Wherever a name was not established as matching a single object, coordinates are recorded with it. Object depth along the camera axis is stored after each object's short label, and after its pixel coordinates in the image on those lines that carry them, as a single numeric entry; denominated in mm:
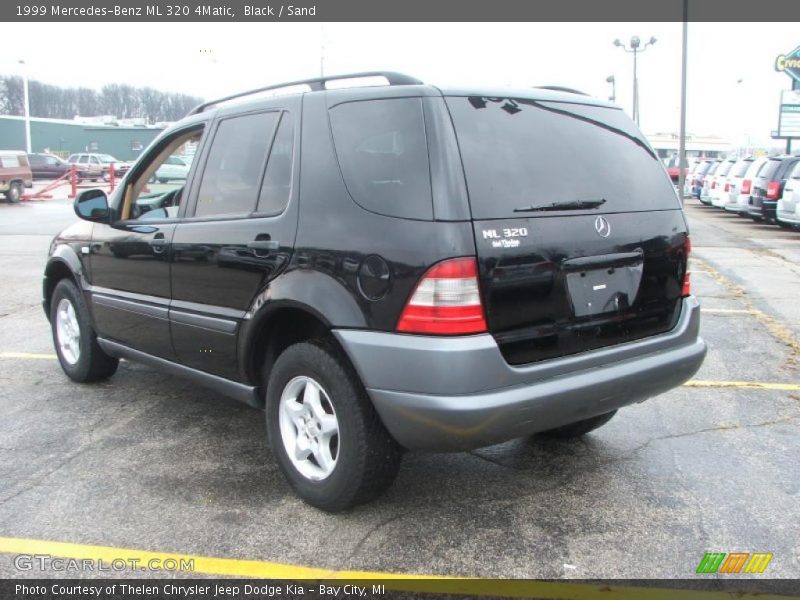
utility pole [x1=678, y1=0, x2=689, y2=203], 20797
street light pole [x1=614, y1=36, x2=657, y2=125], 30047
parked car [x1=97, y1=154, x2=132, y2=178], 49062
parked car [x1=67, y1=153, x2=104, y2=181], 45275
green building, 70962
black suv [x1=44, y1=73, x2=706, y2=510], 2811
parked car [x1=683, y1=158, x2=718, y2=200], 29094
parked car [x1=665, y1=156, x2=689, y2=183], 32500
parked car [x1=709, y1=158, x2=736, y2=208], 22794
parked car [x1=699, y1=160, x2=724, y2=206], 24828
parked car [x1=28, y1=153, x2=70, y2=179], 48281
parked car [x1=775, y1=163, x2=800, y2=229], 16297
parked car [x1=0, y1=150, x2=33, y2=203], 27234
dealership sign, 41062
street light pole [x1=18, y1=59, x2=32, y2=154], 59516
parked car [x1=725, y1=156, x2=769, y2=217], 19406
